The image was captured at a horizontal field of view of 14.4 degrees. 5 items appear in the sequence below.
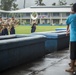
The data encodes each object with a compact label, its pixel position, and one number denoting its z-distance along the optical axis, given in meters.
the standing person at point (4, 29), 17.92
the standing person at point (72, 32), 7.89
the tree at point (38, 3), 129.38
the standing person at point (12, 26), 20.45
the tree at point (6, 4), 113.44
